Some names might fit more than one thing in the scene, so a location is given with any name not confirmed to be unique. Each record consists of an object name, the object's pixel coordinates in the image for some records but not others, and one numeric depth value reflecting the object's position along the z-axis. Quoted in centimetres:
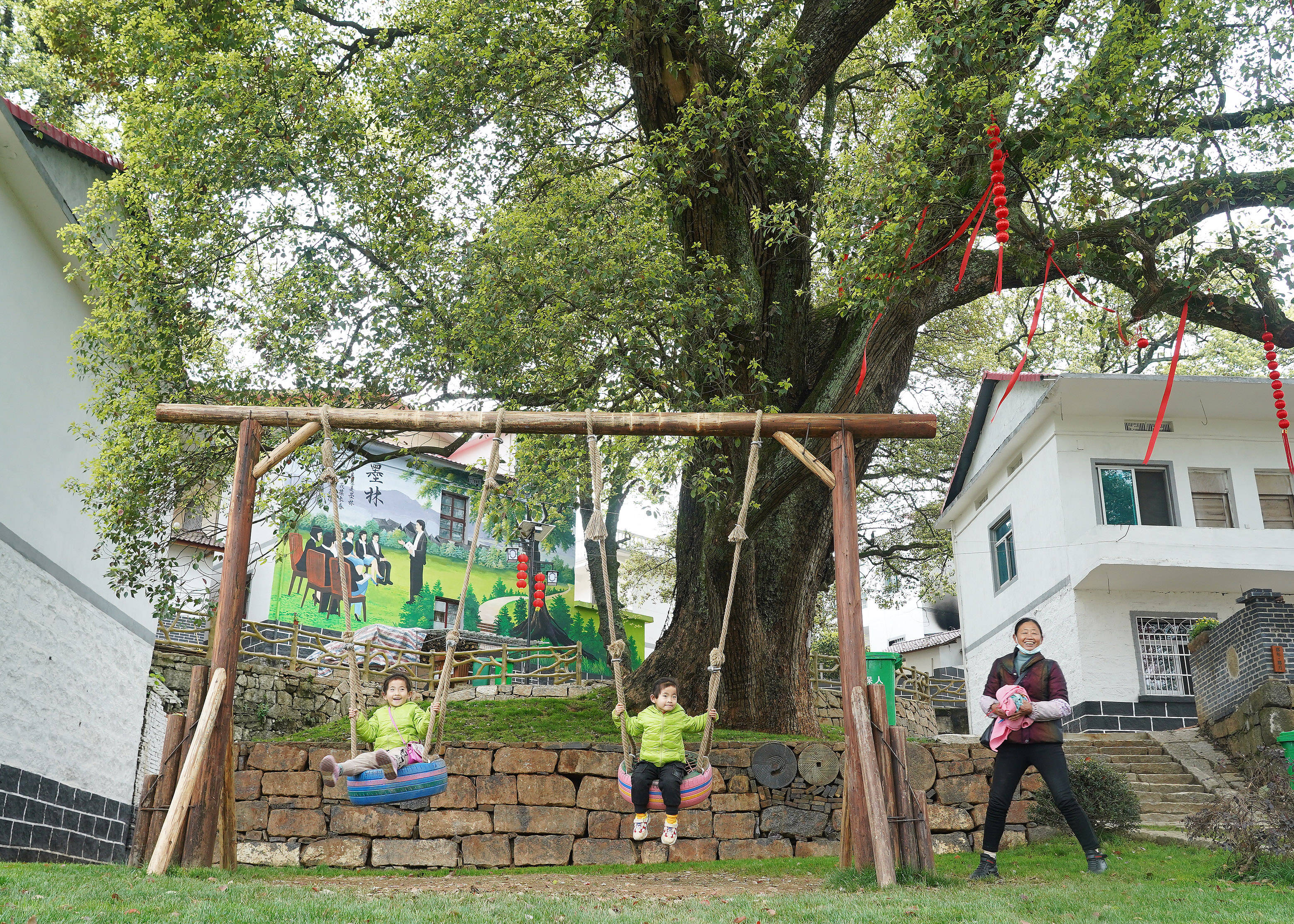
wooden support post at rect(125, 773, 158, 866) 592
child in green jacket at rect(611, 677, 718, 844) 644
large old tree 789
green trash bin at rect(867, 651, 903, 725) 1066
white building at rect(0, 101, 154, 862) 881
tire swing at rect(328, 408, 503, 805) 597
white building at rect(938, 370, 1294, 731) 1477
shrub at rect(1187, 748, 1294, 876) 624
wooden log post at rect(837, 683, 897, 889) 593
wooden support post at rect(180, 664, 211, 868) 593
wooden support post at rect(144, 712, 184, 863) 596
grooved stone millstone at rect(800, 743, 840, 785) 959
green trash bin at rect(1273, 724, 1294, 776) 886
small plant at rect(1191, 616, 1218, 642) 1392
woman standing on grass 604
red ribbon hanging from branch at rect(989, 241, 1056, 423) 703
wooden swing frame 605
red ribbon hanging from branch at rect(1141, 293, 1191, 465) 767
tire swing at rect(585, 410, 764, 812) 632
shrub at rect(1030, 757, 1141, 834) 893
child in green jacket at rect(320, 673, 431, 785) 596
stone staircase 1047
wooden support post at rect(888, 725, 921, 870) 615
